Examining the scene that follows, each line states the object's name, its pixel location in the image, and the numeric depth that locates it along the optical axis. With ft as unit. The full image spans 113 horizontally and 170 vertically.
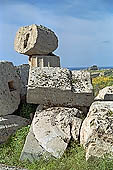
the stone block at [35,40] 22.99
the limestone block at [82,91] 17.03
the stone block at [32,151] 14.41
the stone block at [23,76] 20.81
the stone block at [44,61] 22.94
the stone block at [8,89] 18.33
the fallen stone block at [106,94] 17.63
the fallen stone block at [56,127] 14.46
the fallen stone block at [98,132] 12.49
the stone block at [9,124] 17.60
